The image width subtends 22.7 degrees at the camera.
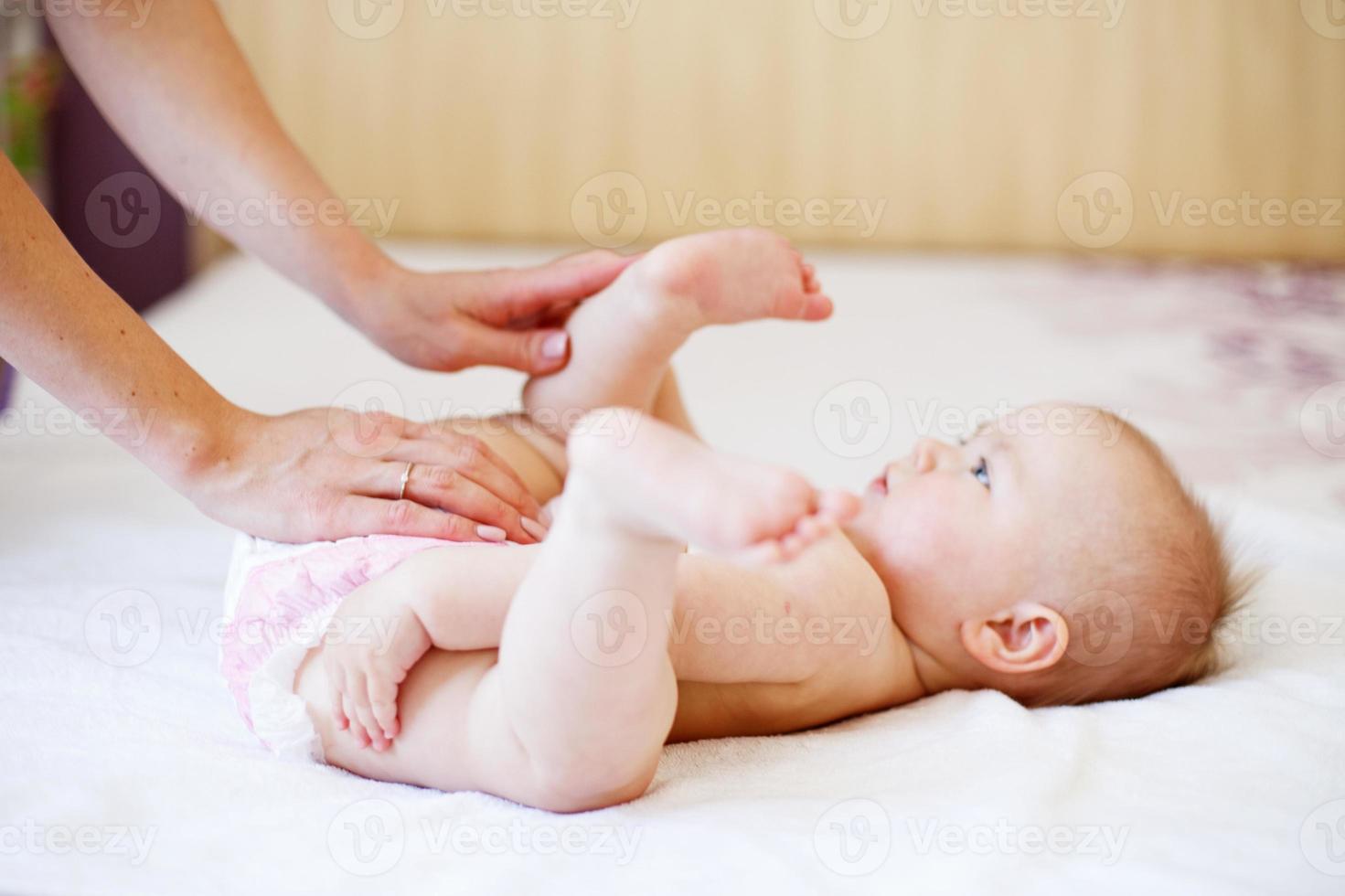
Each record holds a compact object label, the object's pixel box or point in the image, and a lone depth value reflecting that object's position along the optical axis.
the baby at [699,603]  1.44
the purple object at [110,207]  2.57
